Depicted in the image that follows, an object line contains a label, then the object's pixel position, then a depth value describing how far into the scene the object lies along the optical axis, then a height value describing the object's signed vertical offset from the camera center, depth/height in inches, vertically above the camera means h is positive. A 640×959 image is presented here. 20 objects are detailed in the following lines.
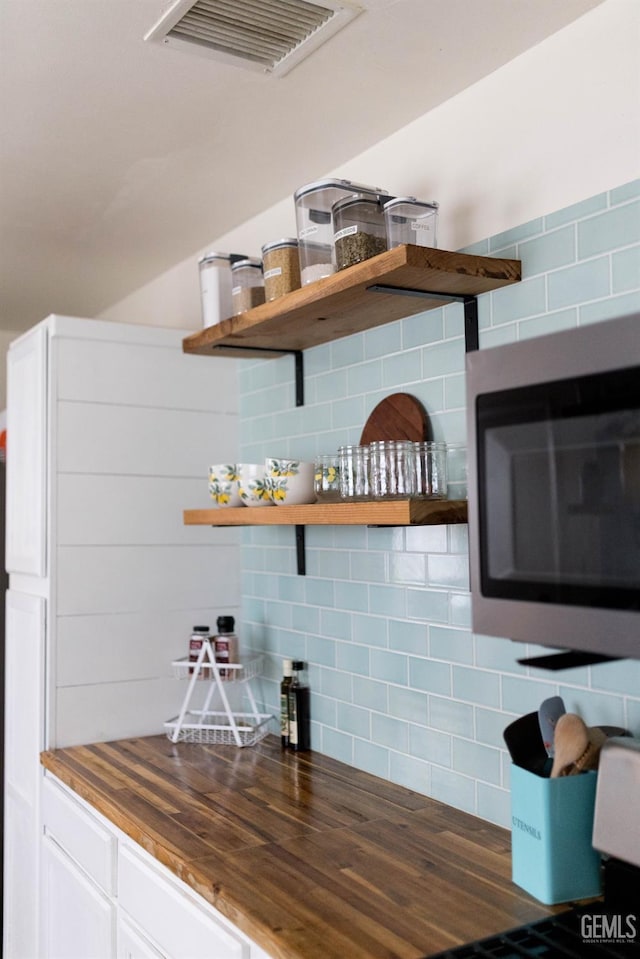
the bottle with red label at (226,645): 100.3 -11.4
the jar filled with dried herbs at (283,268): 82.6 +25.3
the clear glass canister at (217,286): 93.3 +26.8
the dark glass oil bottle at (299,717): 94.3 -18.3
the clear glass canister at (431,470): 72.6 +5.7
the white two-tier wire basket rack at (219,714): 97.6 -18.8
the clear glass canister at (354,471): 74.7 +5.9
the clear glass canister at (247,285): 89.4 +25.8
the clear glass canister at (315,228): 74.8 +26.8
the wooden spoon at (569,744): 56.4 -13.0
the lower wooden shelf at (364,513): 66.7 +2.3
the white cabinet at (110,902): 62.4 -29.1
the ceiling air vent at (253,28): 64.6 +38.6
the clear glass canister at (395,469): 72.0 +5.7
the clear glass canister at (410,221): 69.5 +24.9
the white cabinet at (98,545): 100.7 +0.0
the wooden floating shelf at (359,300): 66.2 +20.4
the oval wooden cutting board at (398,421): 79.4 +11.0
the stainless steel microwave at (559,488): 39.9 +2.4
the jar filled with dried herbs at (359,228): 71.4 +25.0
